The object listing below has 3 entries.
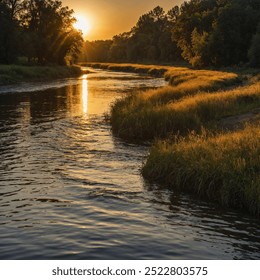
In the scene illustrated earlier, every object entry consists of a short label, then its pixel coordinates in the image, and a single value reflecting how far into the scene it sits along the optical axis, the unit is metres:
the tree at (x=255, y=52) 78.81
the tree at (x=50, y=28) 94.91
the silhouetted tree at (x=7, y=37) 73.96
